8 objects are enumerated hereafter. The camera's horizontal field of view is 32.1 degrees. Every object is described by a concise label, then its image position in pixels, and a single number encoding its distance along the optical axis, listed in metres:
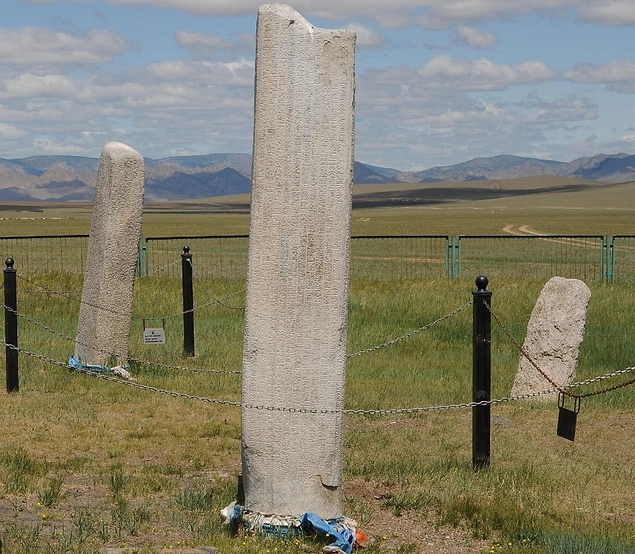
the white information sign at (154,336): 14.29
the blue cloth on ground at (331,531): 6.33
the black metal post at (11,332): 11.88
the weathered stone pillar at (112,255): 13.10
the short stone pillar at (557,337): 12.57
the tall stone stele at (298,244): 6.47
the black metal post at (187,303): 14.66
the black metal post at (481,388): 8.63
